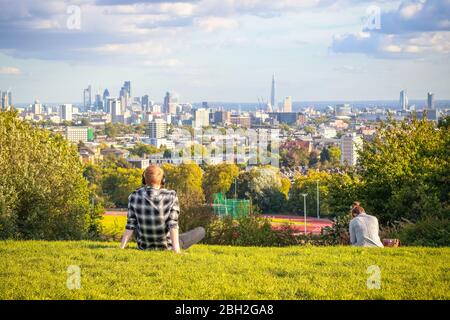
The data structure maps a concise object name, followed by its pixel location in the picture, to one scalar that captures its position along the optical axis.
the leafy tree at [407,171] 15.09
